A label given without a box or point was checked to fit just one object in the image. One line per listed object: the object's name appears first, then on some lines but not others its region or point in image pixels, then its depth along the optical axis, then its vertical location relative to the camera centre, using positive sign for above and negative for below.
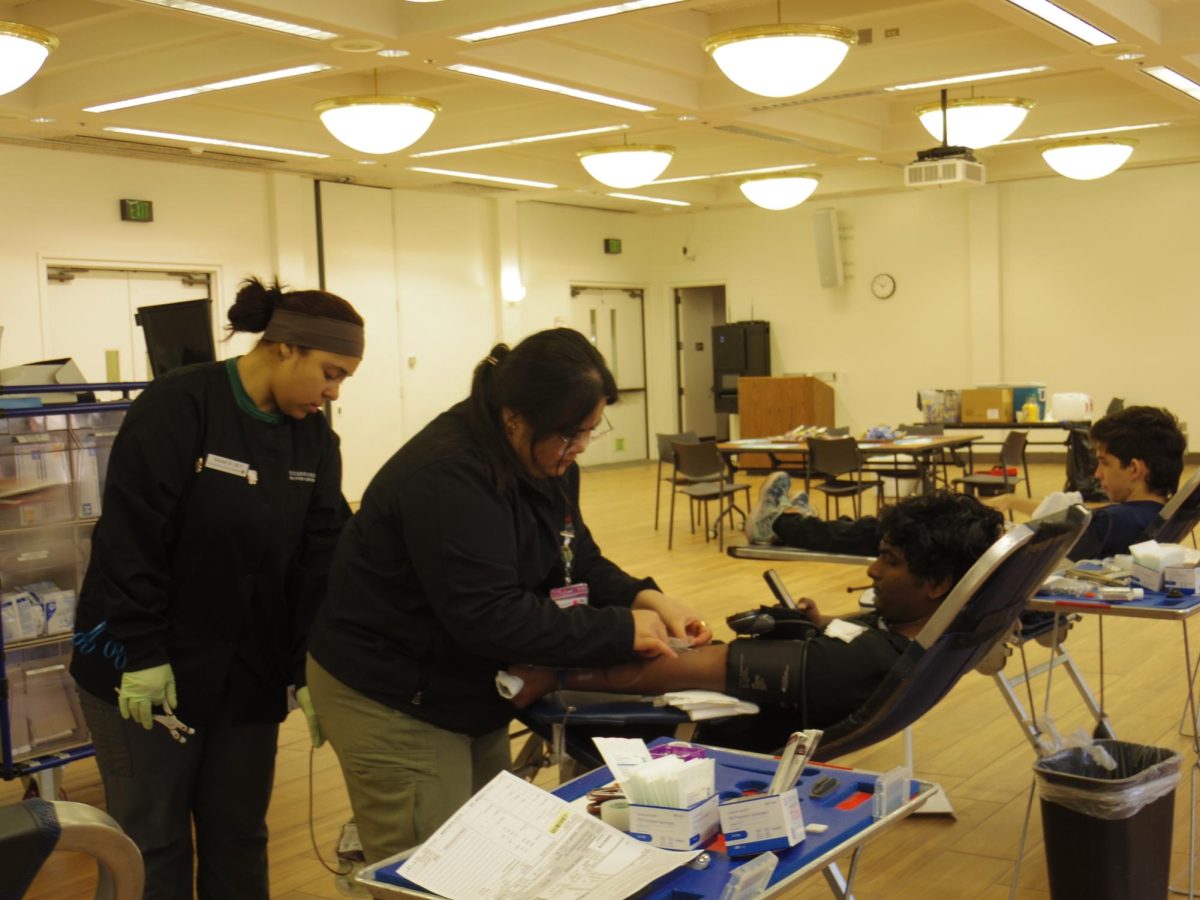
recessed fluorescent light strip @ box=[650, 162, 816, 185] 12.08 +1.94
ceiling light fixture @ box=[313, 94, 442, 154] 7.57 +1.59
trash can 2.93 -1.09
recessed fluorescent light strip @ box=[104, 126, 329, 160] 9.27 +1.89
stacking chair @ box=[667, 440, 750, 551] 9.45 -0.75
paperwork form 1.65 -0.64
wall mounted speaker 14.95 +1.43
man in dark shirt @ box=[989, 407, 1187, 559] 4.12 -0.38
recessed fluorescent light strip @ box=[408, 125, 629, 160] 9.89 +1.90
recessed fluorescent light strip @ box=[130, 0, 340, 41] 5.82 +1.77
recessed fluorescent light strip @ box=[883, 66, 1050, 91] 7.93 +1.81
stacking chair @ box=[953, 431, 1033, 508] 9.34 -0.86
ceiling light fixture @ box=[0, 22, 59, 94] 5.74 +1.56
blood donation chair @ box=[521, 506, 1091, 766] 2.42 -0.57
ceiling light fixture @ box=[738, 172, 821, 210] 10.95 +1.55
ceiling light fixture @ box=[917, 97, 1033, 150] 8.41 +1.63
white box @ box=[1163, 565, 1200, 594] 3.50 -0.61
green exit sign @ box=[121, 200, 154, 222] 10.41 +1.49
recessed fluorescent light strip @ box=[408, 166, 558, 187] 11.72 +1.91
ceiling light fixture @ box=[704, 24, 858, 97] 6.20 +1.54
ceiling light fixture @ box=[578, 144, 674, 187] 9.52 +1.60
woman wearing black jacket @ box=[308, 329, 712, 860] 2.14 -0.38
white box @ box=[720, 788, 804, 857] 1.75 -0.62
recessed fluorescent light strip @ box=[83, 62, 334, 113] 7.41 +1.85
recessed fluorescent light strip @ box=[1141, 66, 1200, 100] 8.45 +1.90
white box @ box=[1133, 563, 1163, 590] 3.55 -0.62
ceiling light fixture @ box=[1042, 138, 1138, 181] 10.09 +1.61
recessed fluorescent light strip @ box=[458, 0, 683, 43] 6.18 +1.78
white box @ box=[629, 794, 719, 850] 1.74 -0.62
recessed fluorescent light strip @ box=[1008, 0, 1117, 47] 6.40 +1.79
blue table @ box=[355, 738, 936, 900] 1.67 -0.66
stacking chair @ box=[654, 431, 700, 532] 10.35 -0.57
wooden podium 14.02 -0.39
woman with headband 2.47 -0.39
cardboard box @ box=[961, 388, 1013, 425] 10.85 -0.37
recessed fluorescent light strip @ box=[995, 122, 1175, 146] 10.80 +1.93
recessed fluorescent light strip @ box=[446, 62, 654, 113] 7.54 +1.83
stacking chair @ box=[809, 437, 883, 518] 9.30 -0.68
